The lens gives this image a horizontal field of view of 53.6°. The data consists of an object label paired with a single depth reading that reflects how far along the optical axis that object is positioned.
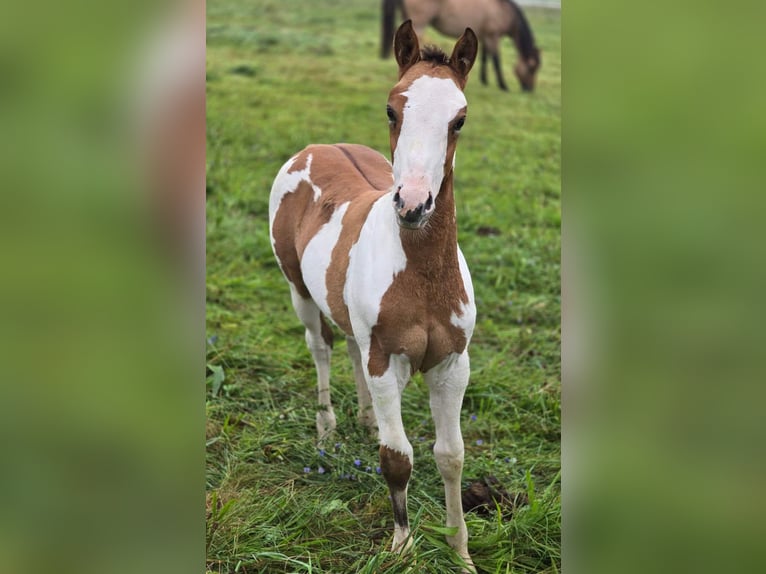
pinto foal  2.04
